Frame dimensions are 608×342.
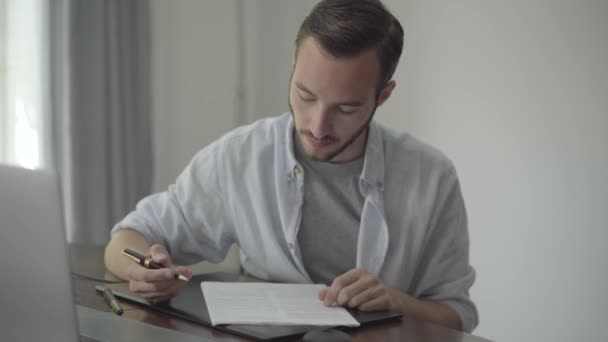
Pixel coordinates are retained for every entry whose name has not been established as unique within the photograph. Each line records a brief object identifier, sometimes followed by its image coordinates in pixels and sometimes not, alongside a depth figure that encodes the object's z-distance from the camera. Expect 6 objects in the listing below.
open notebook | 0.99
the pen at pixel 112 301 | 1.13
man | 1.44
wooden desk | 1.02
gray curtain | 3.11
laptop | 0.75
